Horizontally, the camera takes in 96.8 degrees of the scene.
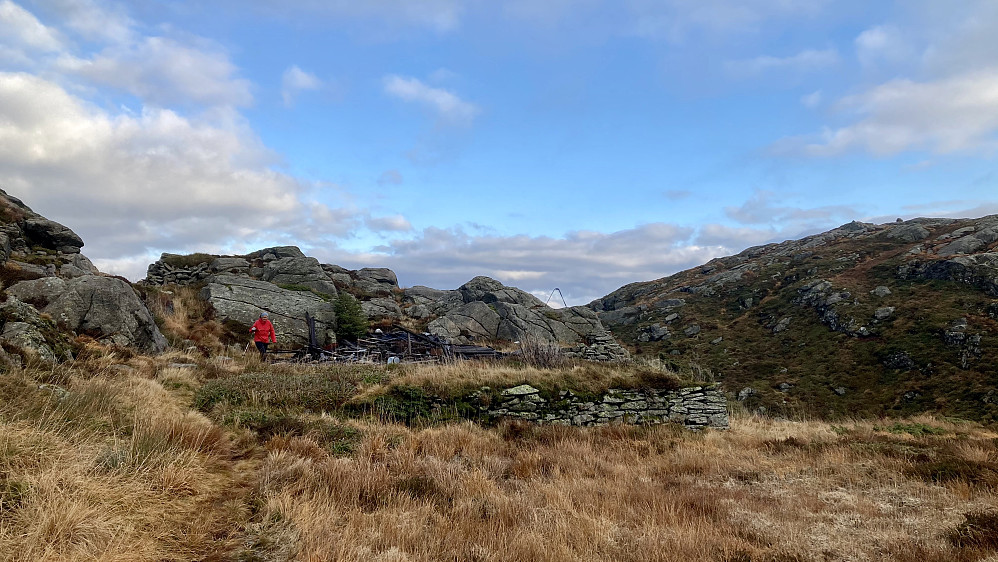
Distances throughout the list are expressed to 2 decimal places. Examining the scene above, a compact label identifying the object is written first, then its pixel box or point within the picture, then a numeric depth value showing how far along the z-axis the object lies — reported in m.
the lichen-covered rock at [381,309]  28.45
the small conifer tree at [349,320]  23.05
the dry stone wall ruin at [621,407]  12.28
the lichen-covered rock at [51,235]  22.66
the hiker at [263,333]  17.23
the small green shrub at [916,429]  13.79
